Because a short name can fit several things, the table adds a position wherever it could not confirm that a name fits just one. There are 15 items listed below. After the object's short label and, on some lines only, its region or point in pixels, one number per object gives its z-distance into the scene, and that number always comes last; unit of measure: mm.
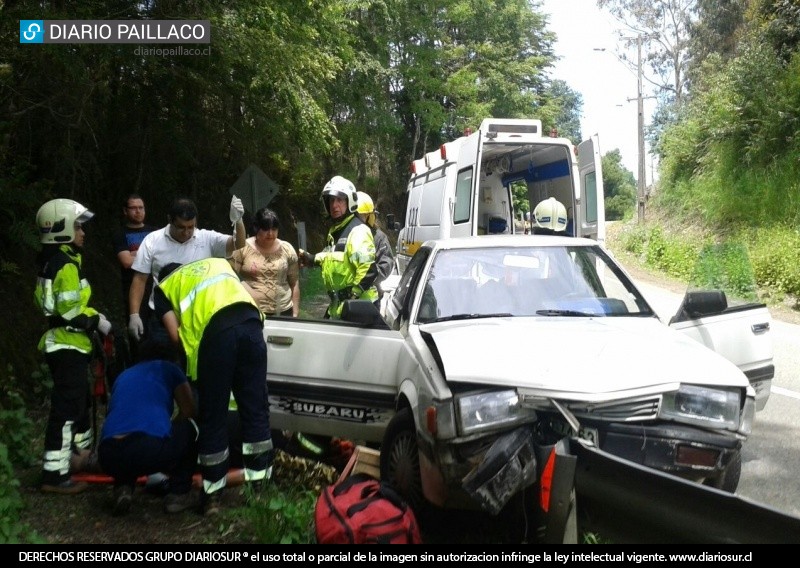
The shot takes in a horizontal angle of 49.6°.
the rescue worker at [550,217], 8945
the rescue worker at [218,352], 4789
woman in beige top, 7191
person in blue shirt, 4797
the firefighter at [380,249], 7484
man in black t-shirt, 7449
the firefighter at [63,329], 5344
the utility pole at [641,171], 32903
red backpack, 3811
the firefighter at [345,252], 6836
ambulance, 10664
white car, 3881
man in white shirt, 6418
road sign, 11820
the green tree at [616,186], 93938
